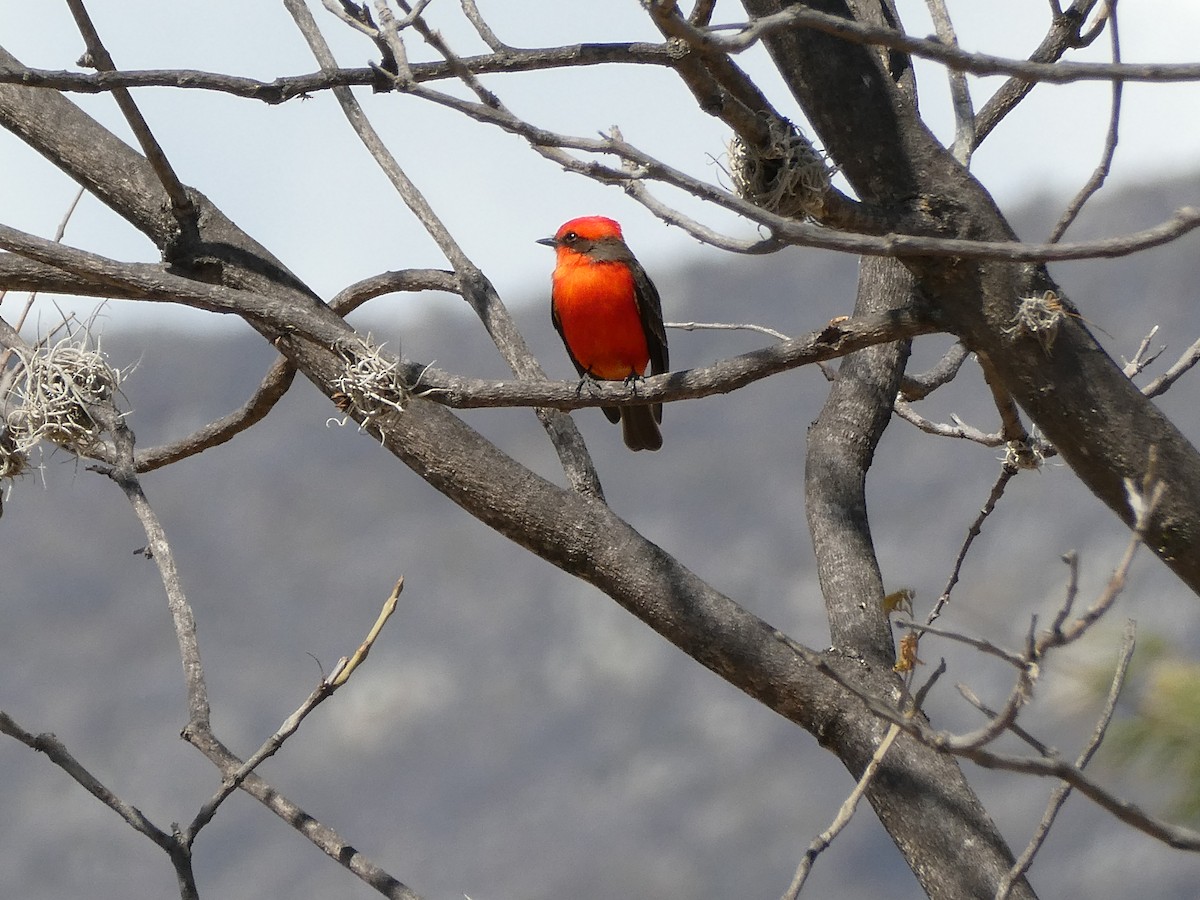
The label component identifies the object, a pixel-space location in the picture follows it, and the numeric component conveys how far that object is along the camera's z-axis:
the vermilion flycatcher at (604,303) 10.33
